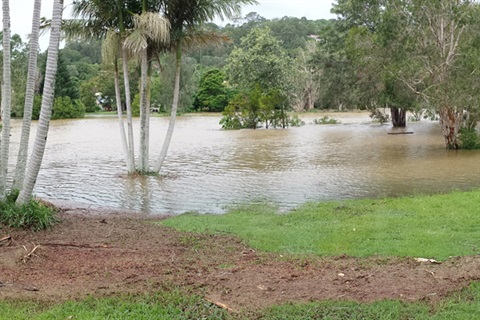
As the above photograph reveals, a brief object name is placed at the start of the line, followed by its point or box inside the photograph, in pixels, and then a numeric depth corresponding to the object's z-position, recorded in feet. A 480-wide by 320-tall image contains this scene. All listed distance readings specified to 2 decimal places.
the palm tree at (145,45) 43.88
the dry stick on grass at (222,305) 15.72
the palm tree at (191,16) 49.55
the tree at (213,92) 265.75
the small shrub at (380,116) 150.34
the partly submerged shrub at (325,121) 166.50
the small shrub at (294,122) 148.97
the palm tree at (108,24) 48.55
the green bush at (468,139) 78.95
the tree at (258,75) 131.95
